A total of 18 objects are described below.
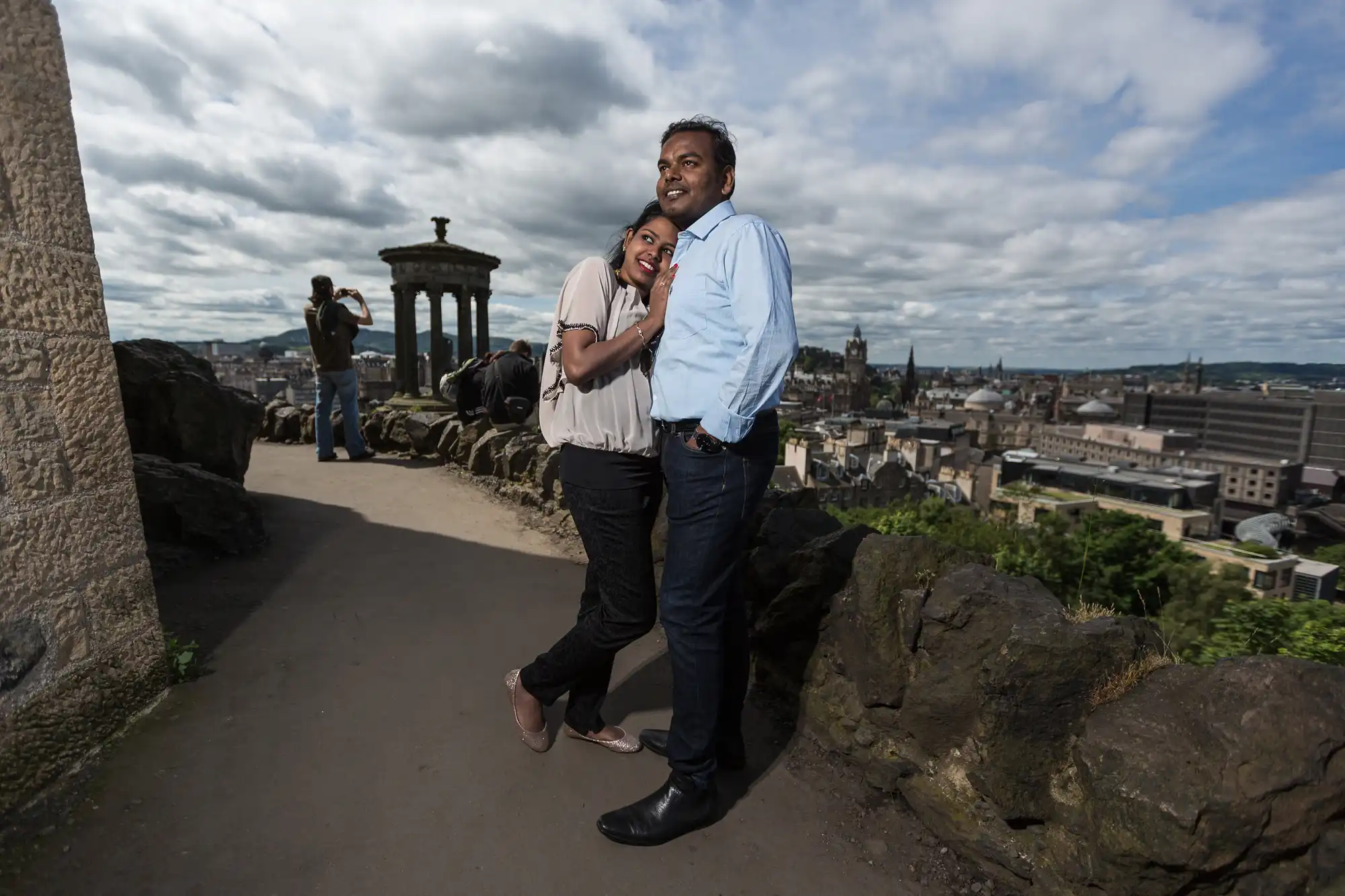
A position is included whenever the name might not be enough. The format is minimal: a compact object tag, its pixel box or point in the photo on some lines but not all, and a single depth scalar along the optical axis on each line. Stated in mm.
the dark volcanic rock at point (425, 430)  8578
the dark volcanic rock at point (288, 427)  10156
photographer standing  7488
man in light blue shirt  2002
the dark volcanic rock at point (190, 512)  4219
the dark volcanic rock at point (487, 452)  7344
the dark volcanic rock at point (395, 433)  9000
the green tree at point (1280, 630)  5184
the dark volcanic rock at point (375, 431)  9320
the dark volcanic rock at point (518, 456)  6754
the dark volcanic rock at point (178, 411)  5238
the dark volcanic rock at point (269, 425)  10258
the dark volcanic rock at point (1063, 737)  1600
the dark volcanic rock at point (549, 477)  6109
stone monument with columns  14211
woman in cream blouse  2316
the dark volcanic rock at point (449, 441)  8227
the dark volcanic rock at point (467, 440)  7902
